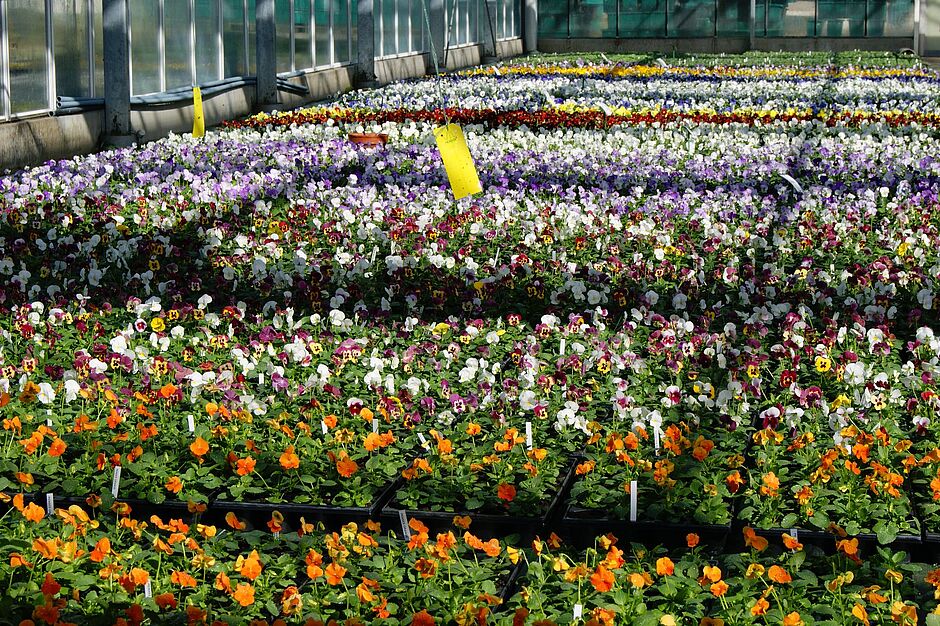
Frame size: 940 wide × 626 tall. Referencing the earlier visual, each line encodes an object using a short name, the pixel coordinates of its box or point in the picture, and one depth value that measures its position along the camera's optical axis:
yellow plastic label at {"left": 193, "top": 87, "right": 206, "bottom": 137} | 10.29
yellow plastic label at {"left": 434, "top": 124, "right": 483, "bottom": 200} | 7.09
